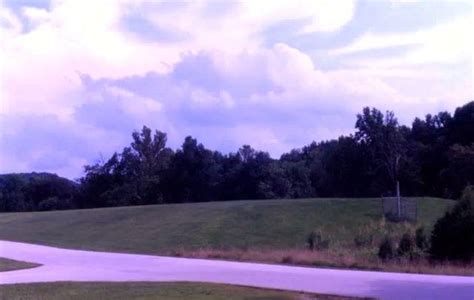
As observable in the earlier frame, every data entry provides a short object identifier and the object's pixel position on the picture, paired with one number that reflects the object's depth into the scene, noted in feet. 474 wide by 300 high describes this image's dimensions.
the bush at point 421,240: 98.14
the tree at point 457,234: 91.66
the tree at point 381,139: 281.95
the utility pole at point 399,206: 169.56
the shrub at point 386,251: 95.05
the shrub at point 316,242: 117.19
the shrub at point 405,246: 95.96
